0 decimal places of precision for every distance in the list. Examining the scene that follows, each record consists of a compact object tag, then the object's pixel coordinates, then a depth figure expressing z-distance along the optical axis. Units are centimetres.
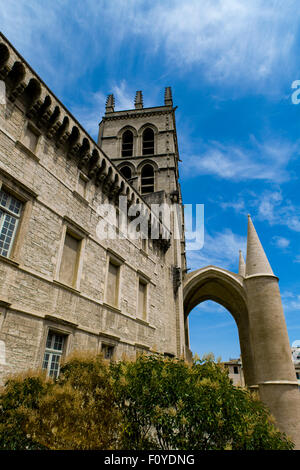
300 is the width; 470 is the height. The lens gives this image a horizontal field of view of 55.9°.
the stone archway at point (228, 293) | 2127
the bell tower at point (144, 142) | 2639
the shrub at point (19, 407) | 493
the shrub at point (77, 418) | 473
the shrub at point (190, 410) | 436
